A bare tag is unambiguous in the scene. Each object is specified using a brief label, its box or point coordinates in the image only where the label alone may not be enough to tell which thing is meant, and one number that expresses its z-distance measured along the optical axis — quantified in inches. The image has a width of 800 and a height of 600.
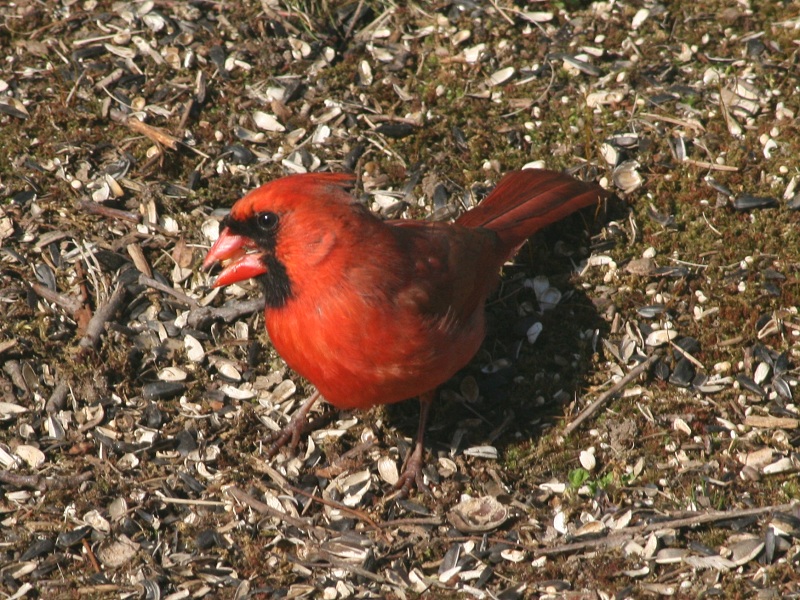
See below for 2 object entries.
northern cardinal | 269.9
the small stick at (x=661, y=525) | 289.7
